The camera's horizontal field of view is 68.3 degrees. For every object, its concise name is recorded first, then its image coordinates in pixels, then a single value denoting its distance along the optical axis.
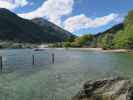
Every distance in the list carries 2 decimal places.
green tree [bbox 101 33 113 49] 61.46
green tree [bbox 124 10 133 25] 56.61
